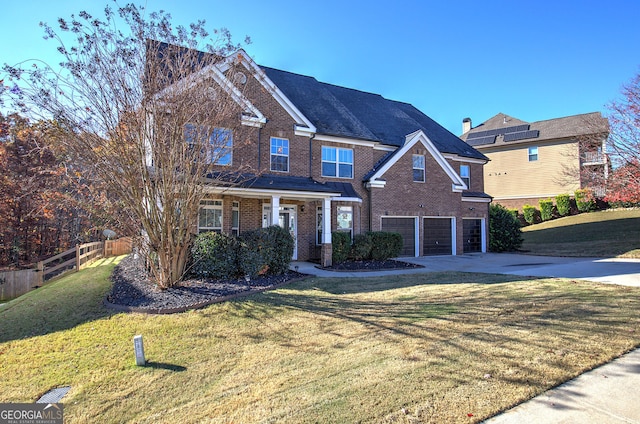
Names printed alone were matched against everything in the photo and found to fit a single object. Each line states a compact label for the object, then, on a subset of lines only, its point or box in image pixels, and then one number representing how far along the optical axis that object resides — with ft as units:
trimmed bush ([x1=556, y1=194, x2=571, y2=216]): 96.68
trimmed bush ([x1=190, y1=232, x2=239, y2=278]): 31.71
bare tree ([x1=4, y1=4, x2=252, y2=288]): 25.43
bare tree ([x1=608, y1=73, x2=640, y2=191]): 59.22
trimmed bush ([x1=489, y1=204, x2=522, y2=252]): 69.77
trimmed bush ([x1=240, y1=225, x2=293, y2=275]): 33.12
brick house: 45.75
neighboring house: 97.50
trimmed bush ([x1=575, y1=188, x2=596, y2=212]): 92.73
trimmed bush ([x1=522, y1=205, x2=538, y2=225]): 100.94
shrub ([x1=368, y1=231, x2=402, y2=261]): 50.11
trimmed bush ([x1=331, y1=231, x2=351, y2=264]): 47.01
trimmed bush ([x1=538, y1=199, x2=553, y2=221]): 98.61
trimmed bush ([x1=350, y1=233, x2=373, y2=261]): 49.26
